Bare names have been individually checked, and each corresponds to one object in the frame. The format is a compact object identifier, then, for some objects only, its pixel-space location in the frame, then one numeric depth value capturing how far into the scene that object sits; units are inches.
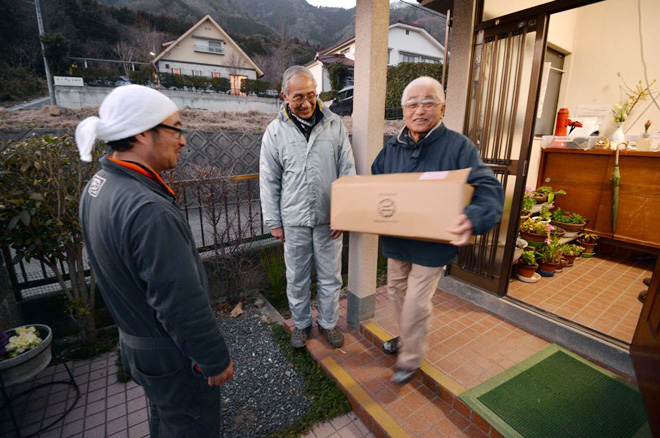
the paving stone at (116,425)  78.6
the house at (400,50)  939.3
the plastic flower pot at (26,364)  74.2
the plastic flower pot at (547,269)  136.5
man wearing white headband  41.8
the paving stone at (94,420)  80.2
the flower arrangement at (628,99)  148.2
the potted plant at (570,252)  145.1
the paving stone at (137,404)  84.9
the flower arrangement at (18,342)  77.2
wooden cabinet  136.6
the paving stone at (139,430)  77.2
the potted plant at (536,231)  136.8
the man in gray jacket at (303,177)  87.1
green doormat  70.0
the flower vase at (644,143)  141.4
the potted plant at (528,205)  140.7
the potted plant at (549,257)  136.6
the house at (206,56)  1031.0
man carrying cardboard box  68.4
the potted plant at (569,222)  153.9
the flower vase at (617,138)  150.6
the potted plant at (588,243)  159.3
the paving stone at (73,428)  77.7
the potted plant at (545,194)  154.3
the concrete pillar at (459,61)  112.9
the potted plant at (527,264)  130.9
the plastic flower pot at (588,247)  160.3
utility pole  544.3
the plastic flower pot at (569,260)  148.8
